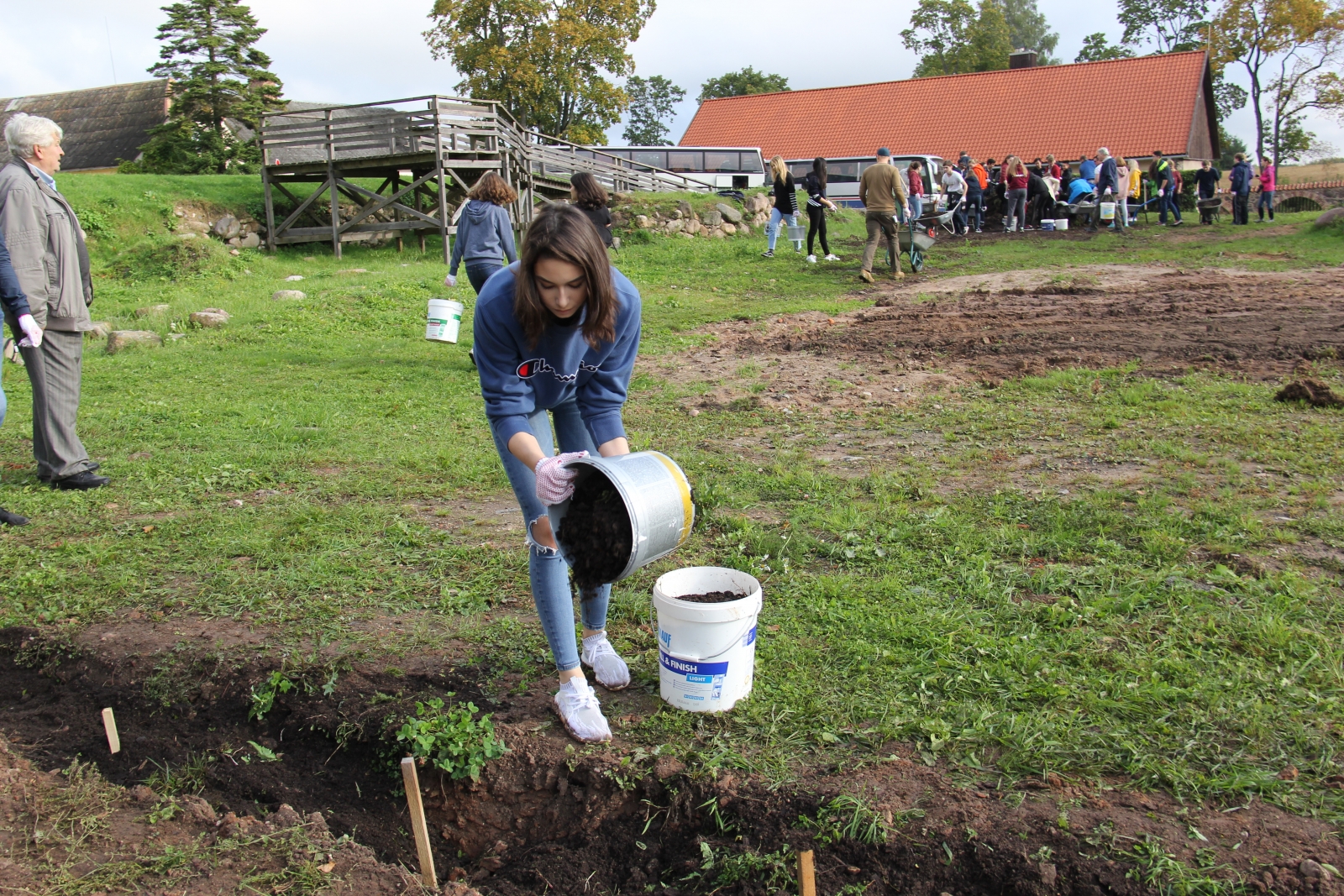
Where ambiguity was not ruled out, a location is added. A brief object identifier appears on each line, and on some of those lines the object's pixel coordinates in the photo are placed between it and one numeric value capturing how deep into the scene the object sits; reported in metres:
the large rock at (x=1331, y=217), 16.45
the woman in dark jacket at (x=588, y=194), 7.58
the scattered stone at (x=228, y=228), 16.75
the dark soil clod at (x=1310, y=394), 6.02
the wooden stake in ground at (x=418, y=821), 2.52
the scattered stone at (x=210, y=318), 11.14
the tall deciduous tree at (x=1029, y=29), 66.50
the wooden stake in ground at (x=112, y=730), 3.08
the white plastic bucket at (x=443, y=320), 8.02
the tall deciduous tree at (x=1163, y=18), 52.00
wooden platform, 16.23
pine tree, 22.67
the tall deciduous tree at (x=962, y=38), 51.91
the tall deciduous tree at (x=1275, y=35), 34.22
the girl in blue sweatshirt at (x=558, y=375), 2.56
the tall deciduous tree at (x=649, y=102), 68.56
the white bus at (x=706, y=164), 26.53
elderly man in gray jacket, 5.19
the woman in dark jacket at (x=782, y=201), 15.87
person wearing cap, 12.70
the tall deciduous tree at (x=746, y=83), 65.44
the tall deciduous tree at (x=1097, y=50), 59.12
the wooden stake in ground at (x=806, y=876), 2.19
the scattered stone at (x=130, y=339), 10.17
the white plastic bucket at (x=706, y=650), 2.90
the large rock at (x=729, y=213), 19.98
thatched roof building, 33.84
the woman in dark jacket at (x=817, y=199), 15.38
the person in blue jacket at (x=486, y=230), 7.22
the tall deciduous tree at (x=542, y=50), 34.28
